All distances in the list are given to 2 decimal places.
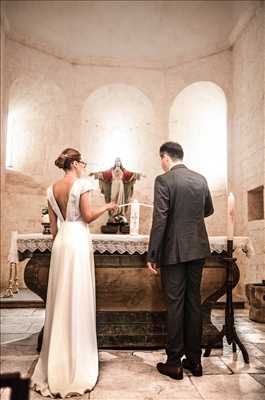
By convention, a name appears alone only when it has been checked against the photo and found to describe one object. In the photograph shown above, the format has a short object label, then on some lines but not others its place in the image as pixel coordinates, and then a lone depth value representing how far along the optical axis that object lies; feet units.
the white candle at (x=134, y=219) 15.89
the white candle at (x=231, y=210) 13.34
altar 15.07
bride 10.74
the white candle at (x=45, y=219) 18.34
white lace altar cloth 14.98
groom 11.81
